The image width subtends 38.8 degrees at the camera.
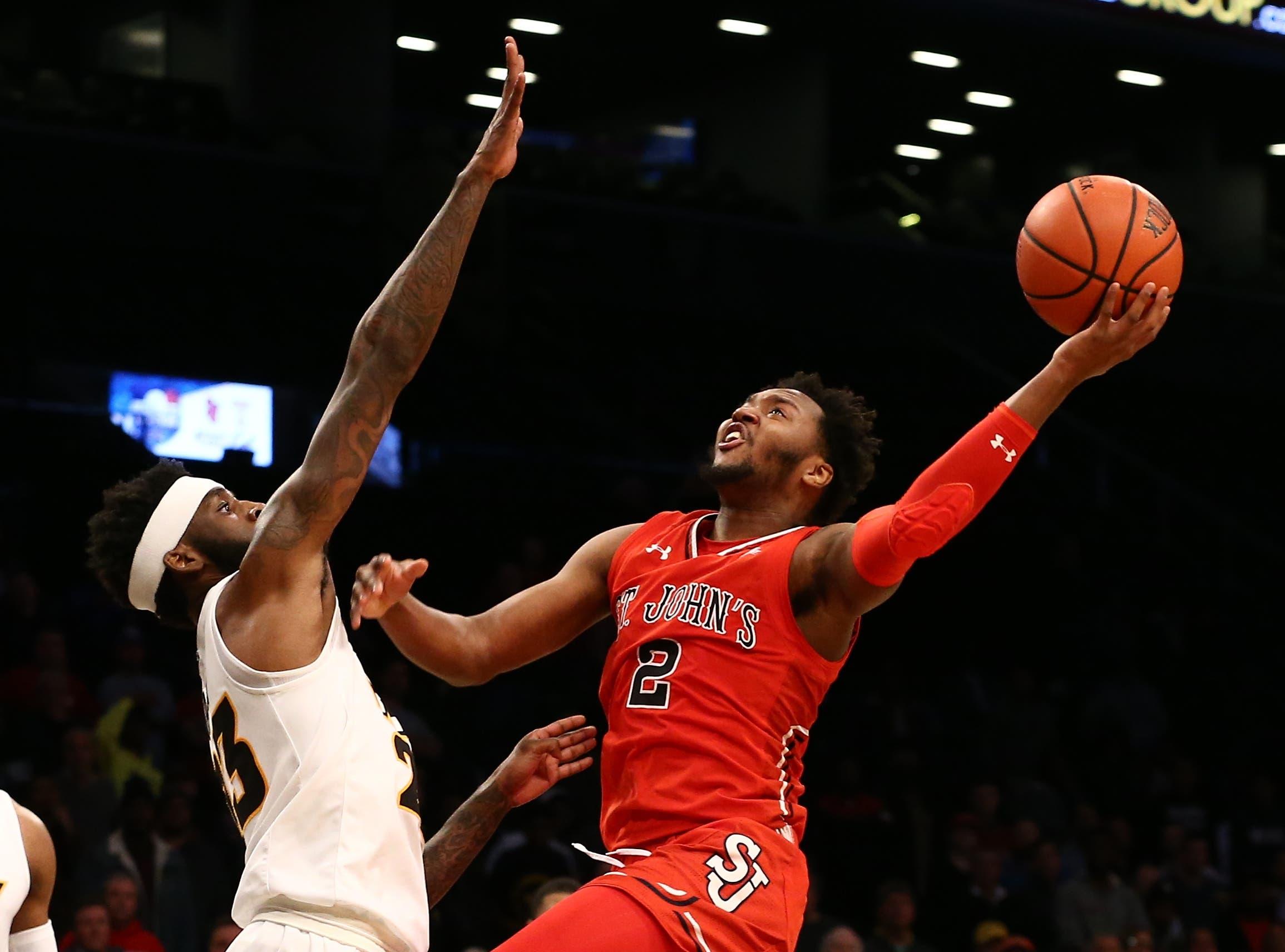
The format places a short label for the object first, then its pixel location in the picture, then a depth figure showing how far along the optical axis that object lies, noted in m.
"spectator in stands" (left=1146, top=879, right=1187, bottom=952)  11.29
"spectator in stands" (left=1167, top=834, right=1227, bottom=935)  11.90
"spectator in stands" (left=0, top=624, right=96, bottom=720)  9.88
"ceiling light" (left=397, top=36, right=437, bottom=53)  19.09
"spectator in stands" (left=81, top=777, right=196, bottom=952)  8.79
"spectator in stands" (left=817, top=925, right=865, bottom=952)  9.02
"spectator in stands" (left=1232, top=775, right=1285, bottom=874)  13.03
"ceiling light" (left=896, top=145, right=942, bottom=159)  22.73
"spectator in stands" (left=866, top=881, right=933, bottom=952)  10.00
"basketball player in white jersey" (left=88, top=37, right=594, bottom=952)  3.69
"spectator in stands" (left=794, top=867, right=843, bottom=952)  9.52
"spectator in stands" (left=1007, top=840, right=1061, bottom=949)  10.62
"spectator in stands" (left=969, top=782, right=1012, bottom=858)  11.91
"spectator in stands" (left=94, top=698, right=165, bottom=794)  9.66
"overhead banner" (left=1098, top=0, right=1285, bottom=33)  16.56
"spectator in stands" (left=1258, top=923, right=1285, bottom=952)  10.92
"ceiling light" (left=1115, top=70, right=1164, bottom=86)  19.70
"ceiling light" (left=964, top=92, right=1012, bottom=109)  20.92
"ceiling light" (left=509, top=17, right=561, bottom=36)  18.84
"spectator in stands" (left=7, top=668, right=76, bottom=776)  9.37
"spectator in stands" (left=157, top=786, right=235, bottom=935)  9.08
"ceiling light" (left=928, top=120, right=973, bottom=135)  21.95
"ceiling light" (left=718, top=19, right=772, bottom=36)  19.05
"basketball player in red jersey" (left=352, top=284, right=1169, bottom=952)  4.21
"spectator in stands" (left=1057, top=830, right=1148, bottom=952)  10.96
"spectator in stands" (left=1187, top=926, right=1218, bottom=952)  10.90
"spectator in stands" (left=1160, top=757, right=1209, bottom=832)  13.34
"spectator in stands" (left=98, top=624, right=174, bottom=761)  10.14
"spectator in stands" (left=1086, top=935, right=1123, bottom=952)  9.92
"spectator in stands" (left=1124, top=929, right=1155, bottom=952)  10.20
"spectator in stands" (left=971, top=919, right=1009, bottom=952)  10.13
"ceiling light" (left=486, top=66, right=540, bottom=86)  20.00
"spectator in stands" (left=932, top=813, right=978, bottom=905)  10.66
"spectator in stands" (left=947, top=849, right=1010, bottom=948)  10.49
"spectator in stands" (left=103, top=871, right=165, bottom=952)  8.31
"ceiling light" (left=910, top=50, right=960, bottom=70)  19.44
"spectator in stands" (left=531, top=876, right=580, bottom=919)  6.52
